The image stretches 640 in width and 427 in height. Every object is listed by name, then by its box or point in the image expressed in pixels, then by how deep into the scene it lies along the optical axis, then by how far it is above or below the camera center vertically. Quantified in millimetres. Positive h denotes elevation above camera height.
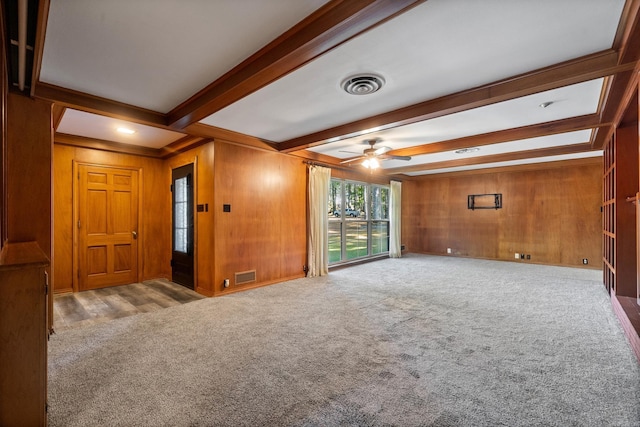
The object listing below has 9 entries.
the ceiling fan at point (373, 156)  4730 +948
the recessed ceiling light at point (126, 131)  4090 +1197
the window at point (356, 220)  6562 -160
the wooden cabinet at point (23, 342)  1401 -628
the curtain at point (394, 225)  7934 -325
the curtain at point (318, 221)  5586 -148
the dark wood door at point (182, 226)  4730 -209
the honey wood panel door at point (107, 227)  4559 -198
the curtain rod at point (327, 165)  5675 +1019
